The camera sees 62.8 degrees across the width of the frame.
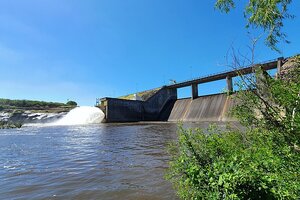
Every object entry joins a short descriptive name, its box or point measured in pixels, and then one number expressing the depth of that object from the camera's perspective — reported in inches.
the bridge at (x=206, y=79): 1254.9
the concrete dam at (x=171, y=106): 1499.8
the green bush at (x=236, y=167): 113.9
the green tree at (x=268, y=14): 191.3
